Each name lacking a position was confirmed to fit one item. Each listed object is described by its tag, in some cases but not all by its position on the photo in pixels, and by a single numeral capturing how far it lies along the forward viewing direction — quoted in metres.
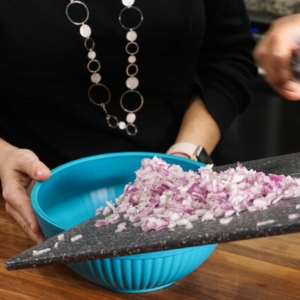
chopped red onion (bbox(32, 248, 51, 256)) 0.57
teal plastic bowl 0.63
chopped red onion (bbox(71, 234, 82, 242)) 0.58
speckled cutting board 0.47
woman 0.97
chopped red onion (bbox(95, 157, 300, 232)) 0.56
